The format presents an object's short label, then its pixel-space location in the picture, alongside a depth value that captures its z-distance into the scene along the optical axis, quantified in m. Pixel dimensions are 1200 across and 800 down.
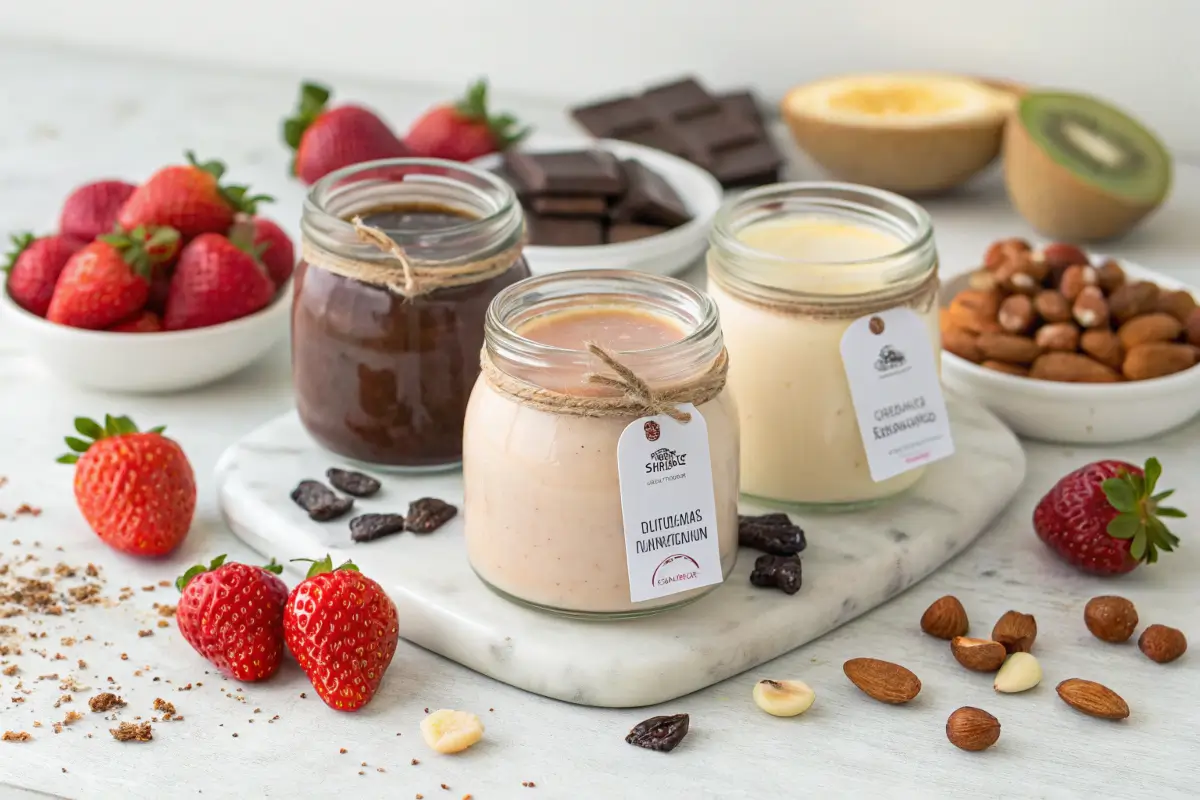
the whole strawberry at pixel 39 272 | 1.04
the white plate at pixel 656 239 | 1.11
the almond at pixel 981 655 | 0.89
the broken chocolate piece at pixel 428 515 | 0.94
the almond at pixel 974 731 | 0.86
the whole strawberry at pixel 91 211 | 1.06
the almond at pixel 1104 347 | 1.02
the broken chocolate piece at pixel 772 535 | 0.92
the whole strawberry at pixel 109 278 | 1.02
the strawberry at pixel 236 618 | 0.88
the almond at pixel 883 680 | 0.88
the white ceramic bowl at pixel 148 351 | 1.02
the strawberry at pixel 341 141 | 1.19
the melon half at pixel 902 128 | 1.20
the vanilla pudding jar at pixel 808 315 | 0.92
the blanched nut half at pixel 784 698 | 0.87
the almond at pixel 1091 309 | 1.03
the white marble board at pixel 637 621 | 0.88
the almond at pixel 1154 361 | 1.02
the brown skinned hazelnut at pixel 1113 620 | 0.90
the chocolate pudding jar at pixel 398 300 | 0.94
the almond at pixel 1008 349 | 1.03
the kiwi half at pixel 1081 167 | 1.16
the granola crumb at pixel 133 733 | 0.86
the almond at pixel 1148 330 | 1.02
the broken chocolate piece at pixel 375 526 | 0.93
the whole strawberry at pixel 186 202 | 1.03
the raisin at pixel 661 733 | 0.86
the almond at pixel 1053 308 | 1.03
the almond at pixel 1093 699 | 0.87
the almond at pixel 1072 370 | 1.02
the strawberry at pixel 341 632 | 0.86
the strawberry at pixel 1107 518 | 0.92
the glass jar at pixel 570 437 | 0.86
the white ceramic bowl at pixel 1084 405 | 1.01
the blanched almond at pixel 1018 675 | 0.88
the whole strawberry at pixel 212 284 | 1.03
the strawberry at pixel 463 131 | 1.24
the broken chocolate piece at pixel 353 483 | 0.96
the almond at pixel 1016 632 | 0.90
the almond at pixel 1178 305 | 1.04
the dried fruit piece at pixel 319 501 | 0.95
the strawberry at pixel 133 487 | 0.93
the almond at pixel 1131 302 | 1.04
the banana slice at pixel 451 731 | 0.86
